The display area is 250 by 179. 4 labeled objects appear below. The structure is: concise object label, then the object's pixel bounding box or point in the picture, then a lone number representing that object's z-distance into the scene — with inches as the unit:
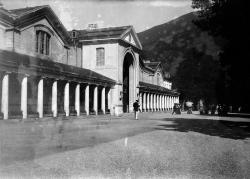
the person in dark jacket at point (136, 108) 1070.2
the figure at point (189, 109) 1847.9
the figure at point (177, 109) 1740.9
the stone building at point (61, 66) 909.8
